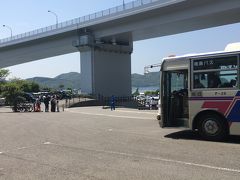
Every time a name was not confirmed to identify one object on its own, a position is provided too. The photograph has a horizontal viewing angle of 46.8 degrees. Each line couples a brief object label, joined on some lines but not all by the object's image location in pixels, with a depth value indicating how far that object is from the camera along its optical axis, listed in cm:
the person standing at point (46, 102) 2546
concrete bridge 2795
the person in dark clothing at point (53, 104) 2476
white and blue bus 837
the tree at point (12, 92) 2646
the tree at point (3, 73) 6240
